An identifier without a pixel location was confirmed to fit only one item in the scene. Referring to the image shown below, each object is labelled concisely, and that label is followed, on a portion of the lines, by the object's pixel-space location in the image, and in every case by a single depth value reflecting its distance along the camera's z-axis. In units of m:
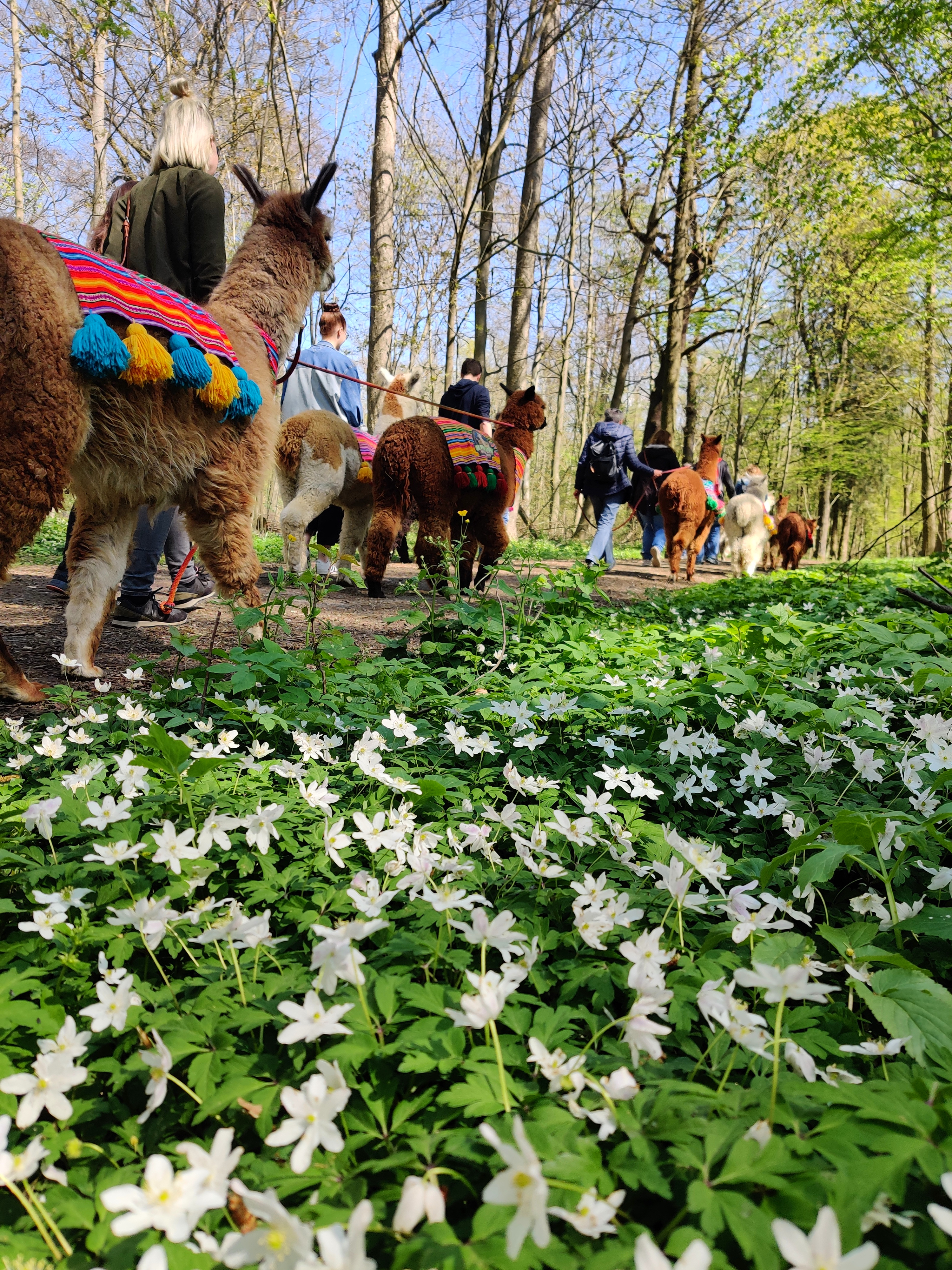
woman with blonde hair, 4.30
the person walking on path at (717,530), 13.92
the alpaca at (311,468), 6.72
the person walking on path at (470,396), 8.38
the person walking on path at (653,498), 13.70
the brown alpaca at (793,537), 14.84
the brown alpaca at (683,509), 10.45
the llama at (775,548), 16.62
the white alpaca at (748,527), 12.23
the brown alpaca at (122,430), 2.74
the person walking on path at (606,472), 10.89
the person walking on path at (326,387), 7.70
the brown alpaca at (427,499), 6.03
